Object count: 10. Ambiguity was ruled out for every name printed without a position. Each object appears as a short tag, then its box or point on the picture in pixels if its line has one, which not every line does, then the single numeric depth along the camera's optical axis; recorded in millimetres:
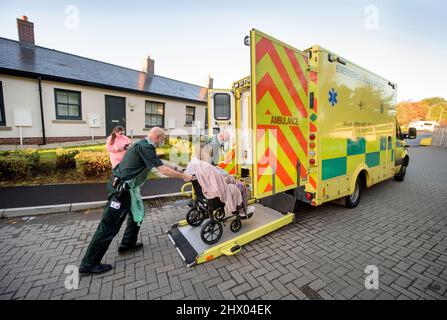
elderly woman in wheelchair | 3055
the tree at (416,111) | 46844
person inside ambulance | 5031
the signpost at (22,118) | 9016
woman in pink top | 4188
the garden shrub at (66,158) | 6361
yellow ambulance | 2889
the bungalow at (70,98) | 9117
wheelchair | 3047
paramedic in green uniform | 2516
